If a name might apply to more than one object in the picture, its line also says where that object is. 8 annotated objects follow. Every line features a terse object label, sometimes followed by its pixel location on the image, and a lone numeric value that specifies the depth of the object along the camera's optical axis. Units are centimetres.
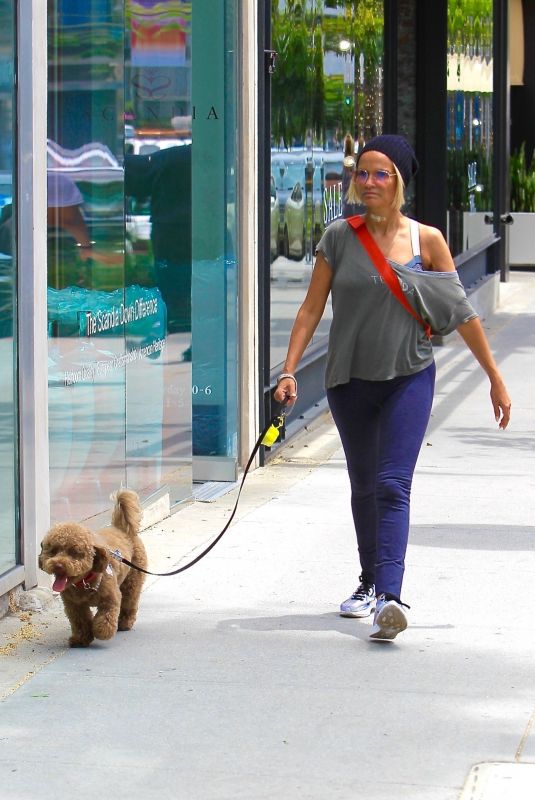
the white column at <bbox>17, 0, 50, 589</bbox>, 1086
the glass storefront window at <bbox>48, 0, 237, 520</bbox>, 1208
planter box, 4394
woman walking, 1048
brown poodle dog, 957
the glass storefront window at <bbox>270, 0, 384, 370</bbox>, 1866
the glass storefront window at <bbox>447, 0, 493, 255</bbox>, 3086
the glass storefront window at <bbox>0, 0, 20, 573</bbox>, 1067
